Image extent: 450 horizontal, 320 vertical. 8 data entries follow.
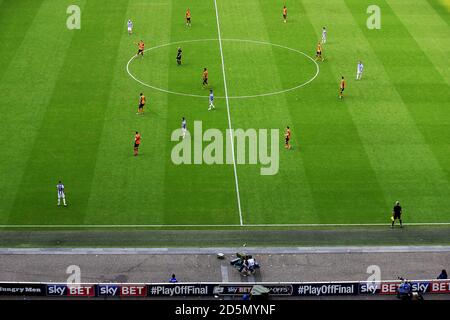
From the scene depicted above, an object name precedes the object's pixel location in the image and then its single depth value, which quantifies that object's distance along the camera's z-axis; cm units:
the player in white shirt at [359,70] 6319
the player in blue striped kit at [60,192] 4618
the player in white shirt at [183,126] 5451
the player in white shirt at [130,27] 7269
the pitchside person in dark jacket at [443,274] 3847
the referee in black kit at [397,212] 4409
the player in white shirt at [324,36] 7152
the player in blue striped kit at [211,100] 5844
